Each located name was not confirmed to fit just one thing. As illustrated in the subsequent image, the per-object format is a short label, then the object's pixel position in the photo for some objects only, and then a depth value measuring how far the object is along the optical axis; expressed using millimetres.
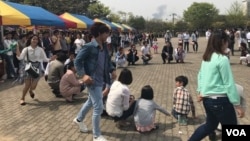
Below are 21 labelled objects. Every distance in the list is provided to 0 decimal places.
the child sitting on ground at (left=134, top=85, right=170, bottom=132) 4080
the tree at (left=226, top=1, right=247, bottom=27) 50269
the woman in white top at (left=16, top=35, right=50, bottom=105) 5644
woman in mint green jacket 2734
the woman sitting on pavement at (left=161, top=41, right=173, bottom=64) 12245
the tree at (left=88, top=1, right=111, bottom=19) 46236
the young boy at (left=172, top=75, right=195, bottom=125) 4332
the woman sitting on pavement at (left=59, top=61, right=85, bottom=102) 5780
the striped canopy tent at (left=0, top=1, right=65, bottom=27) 8628
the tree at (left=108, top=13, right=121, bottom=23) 57109
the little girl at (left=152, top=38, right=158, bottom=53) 18490
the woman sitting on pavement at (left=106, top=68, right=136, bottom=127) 4062
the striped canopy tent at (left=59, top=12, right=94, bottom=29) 14964
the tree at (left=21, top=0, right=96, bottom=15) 33139
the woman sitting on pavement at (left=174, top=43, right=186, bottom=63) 12287
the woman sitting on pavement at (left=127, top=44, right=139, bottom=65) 11829
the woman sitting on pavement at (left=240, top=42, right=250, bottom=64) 10719
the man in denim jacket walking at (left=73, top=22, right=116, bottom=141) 3529
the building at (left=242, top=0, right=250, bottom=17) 94019
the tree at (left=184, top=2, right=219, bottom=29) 65778
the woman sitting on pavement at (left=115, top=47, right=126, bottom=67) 10863
